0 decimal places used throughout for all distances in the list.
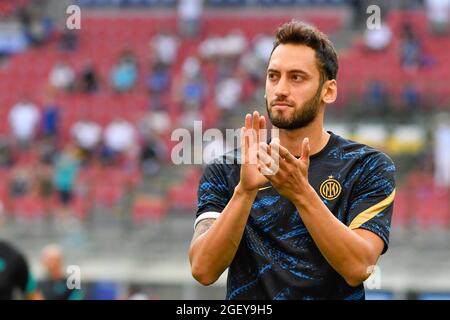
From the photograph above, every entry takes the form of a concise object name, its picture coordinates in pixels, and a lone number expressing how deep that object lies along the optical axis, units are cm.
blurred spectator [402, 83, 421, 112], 2058
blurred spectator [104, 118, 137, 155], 2247
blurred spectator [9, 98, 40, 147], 2369
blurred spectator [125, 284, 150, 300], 1360
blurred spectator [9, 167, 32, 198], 2073
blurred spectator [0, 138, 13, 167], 2280
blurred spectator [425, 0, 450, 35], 2473
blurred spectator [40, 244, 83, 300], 1154
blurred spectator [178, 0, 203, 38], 2809
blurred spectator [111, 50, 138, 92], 2538
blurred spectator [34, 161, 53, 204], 2058
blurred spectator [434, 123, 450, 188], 1831
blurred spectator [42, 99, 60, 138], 2369
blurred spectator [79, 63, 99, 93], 2561
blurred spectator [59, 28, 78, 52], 2834
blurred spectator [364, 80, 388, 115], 2055
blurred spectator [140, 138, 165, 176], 2111
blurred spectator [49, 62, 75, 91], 2606
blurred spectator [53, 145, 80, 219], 2000
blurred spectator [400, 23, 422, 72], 2308
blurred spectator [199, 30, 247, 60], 2548
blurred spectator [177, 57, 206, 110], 2355
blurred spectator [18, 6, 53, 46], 2916
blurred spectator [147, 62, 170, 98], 2470
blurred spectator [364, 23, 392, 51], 2422
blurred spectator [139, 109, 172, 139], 2216
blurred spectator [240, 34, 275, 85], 2408
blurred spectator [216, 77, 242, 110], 2319
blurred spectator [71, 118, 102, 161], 2243
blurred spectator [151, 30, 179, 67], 2653
